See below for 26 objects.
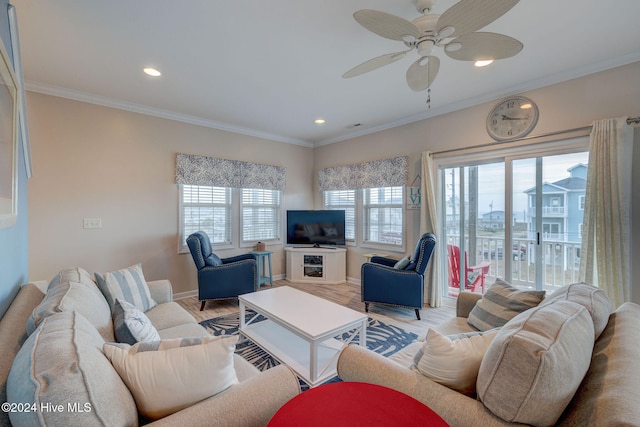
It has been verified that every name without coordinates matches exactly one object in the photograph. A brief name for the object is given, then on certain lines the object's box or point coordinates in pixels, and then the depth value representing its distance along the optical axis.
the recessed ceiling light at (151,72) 2.65
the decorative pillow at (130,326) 1.34
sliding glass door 2.93
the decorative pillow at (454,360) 1.04
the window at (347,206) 4.98
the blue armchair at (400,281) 3.19
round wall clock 2.96
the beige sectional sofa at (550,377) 0.79
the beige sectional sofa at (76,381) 0.69
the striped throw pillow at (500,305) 1.70
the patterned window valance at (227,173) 3.97
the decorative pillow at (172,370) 0.91
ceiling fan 1.37
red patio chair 3.88
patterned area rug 2.37
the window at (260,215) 4.73
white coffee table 1.92
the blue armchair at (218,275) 3.44
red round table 0.88
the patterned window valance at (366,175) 4.16
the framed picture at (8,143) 1.25
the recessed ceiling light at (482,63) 2.49
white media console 4.80
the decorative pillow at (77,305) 1.12
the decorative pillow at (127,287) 1.94
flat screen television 4.93
